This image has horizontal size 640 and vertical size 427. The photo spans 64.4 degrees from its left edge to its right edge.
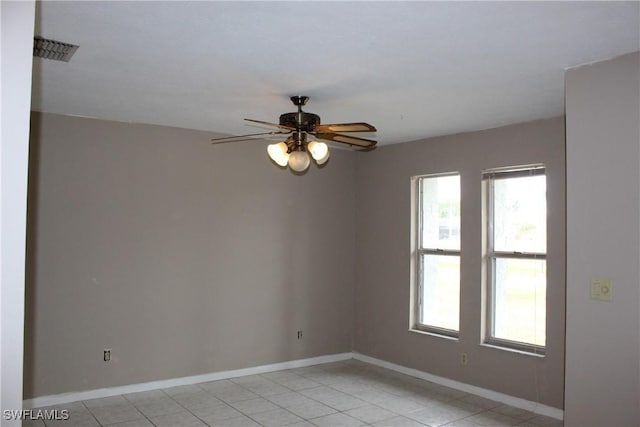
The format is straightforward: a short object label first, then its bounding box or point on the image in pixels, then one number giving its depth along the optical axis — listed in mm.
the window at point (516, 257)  4422
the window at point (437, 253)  5168
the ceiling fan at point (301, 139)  3396
